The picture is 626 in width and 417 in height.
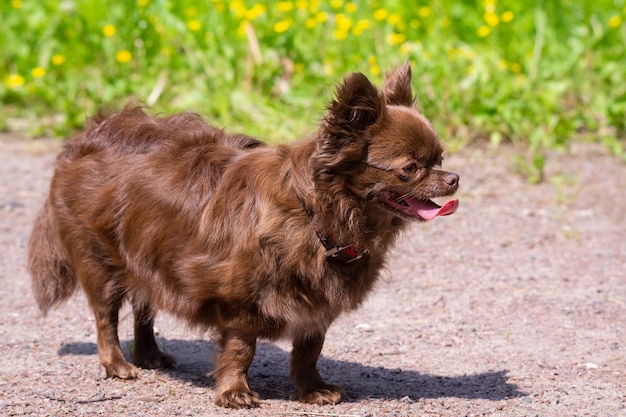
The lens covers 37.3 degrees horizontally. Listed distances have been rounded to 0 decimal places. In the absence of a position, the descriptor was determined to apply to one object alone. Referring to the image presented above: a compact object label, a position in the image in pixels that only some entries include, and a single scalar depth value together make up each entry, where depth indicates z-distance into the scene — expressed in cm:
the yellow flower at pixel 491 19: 1034
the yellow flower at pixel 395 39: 1018
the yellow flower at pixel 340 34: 1038
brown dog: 411
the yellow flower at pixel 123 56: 1057
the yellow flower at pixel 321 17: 1060
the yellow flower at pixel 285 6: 1058
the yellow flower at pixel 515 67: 1014
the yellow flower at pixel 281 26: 1033
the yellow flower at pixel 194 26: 1048
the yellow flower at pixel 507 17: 1040
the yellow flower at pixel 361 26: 1040
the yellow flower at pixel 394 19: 1054
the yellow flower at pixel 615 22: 1039
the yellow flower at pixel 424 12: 1098
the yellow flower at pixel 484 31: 1037
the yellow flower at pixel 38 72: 1070
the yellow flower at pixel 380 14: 1064
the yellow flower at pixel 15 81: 1084
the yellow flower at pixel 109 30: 1063
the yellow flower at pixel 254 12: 1037
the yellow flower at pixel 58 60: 1089
